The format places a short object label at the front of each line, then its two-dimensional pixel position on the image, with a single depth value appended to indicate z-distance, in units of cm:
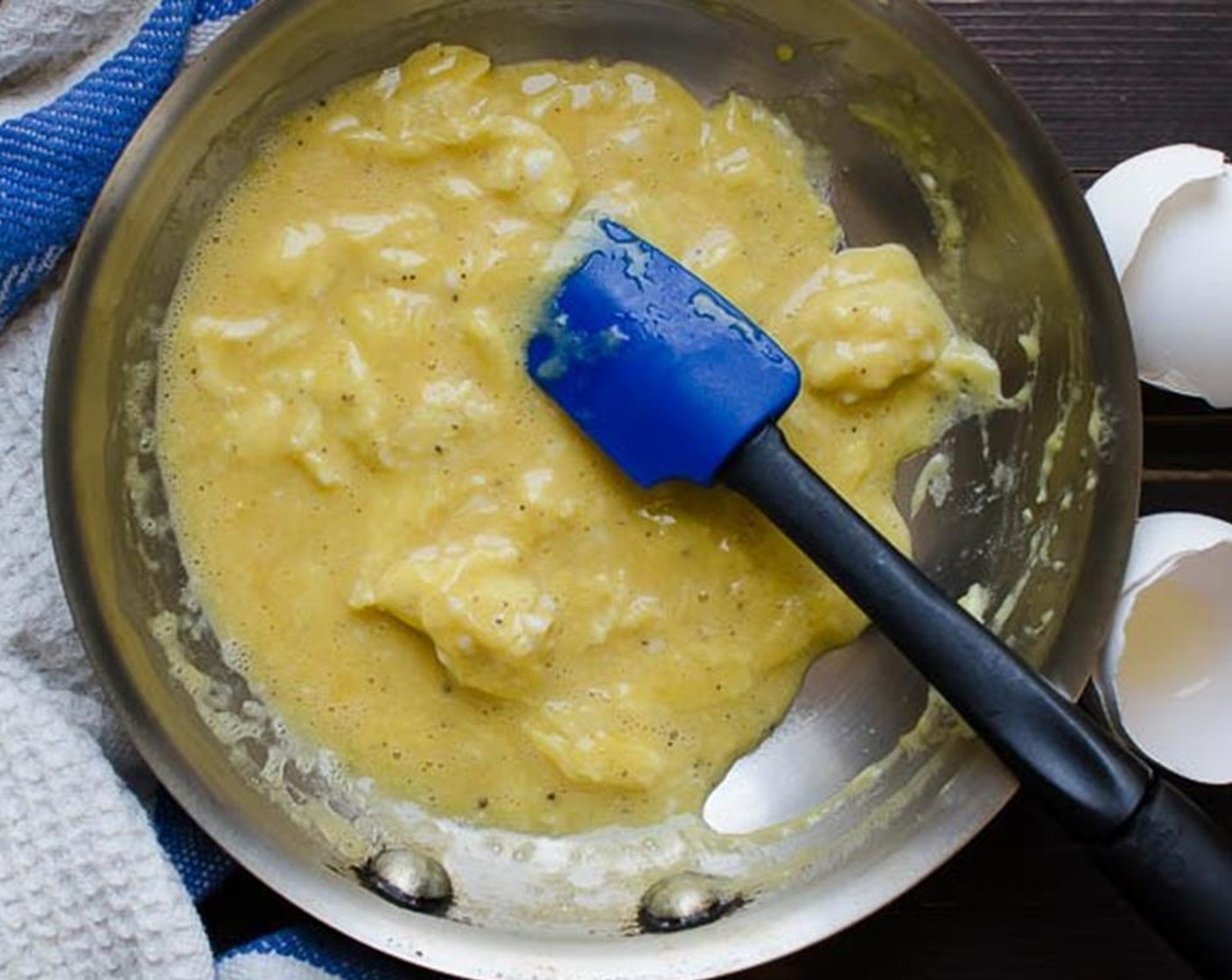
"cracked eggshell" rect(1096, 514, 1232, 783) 47
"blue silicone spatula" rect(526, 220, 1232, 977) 42
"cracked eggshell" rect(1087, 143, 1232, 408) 47
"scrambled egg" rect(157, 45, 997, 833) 47
